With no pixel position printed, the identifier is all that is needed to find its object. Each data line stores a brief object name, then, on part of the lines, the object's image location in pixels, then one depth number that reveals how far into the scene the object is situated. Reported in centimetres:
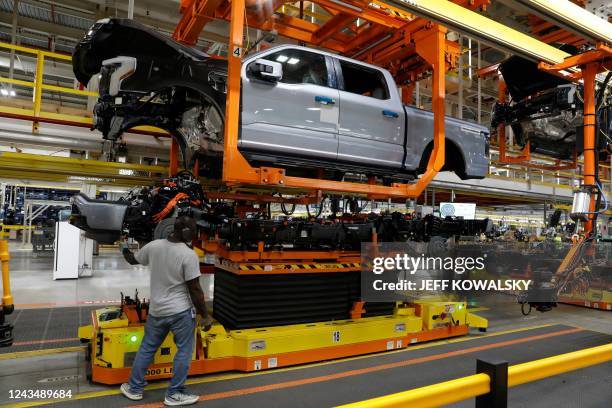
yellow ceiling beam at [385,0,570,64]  324
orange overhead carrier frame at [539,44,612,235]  535
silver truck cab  392
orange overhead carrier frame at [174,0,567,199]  359
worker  331
